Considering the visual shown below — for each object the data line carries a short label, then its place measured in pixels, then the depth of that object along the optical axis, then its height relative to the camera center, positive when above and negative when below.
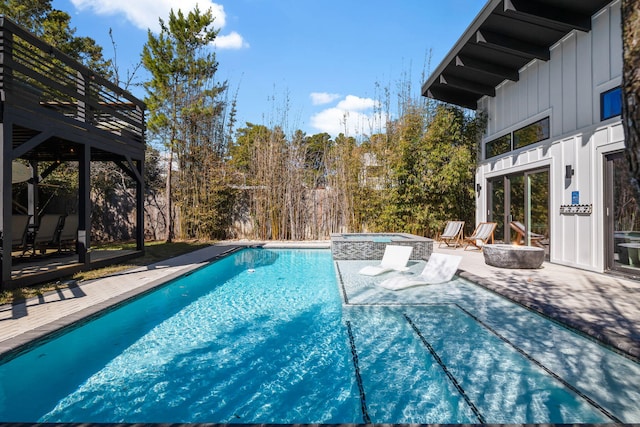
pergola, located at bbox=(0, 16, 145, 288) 4.03 +1.34
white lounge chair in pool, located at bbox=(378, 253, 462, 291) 4.61 -0.90
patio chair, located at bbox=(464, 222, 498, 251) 7.90 -0.46
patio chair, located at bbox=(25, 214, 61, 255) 5.88 -0.29
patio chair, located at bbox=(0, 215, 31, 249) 5.18 -0.20
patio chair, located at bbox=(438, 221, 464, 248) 8.59 -0.48
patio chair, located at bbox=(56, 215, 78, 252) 6.29 -0.30
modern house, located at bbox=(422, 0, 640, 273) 4.99 +1.75
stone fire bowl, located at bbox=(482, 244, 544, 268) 5.53 -0.69
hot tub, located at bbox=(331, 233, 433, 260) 7.17 -0.69
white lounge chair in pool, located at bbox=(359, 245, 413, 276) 5.70 -0.80
